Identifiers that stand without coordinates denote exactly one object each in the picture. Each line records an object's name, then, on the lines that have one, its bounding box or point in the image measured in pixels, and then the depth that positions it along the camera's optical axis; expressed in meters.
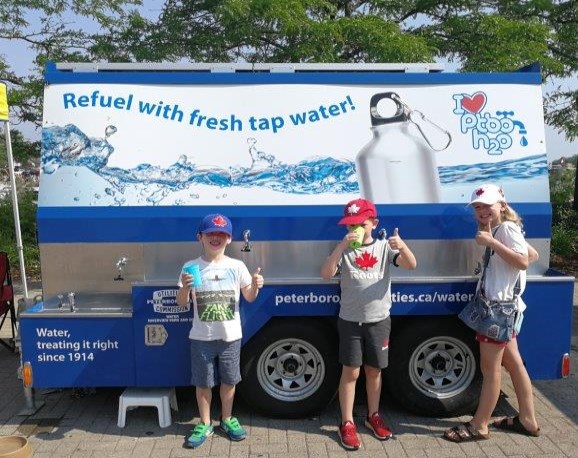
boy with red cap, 3.57
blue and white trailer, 3.86
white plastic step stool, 3.95
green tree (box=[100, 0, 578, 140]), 8.26
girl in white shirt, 3.47
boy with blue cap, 3.58
